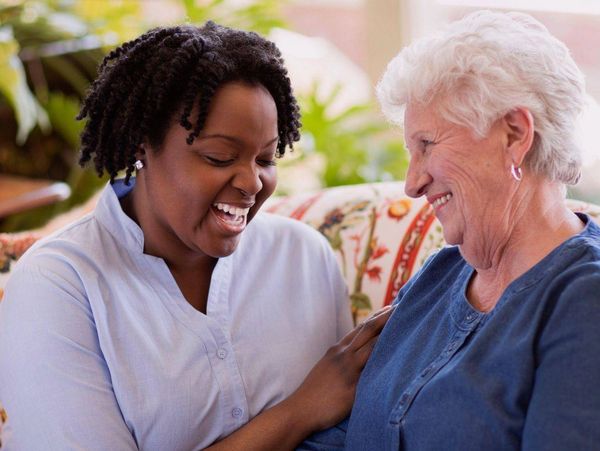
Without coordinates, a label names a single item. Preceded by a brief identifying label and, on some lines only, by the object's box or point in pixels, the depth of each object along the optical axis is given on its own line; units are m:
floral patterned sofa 1.53
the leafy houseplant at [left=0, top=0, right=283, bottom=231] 2.47
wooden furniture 2.28
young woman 1.26
